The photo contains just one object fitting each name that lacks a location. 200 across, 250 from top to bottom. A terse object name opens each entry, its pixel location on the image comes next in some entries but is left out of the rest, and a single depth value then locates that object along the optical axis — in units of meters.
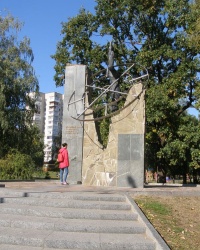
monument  13.38
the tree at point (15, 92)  29.50
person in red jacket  13.74
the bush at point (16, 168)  22.53
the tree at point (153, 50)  23.39
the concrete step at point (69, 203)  8.77
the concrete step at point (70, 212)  8.02
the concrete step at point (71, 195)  9.46
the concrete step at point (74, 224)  7.21
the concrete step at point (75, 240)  6.42
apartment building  104.62
